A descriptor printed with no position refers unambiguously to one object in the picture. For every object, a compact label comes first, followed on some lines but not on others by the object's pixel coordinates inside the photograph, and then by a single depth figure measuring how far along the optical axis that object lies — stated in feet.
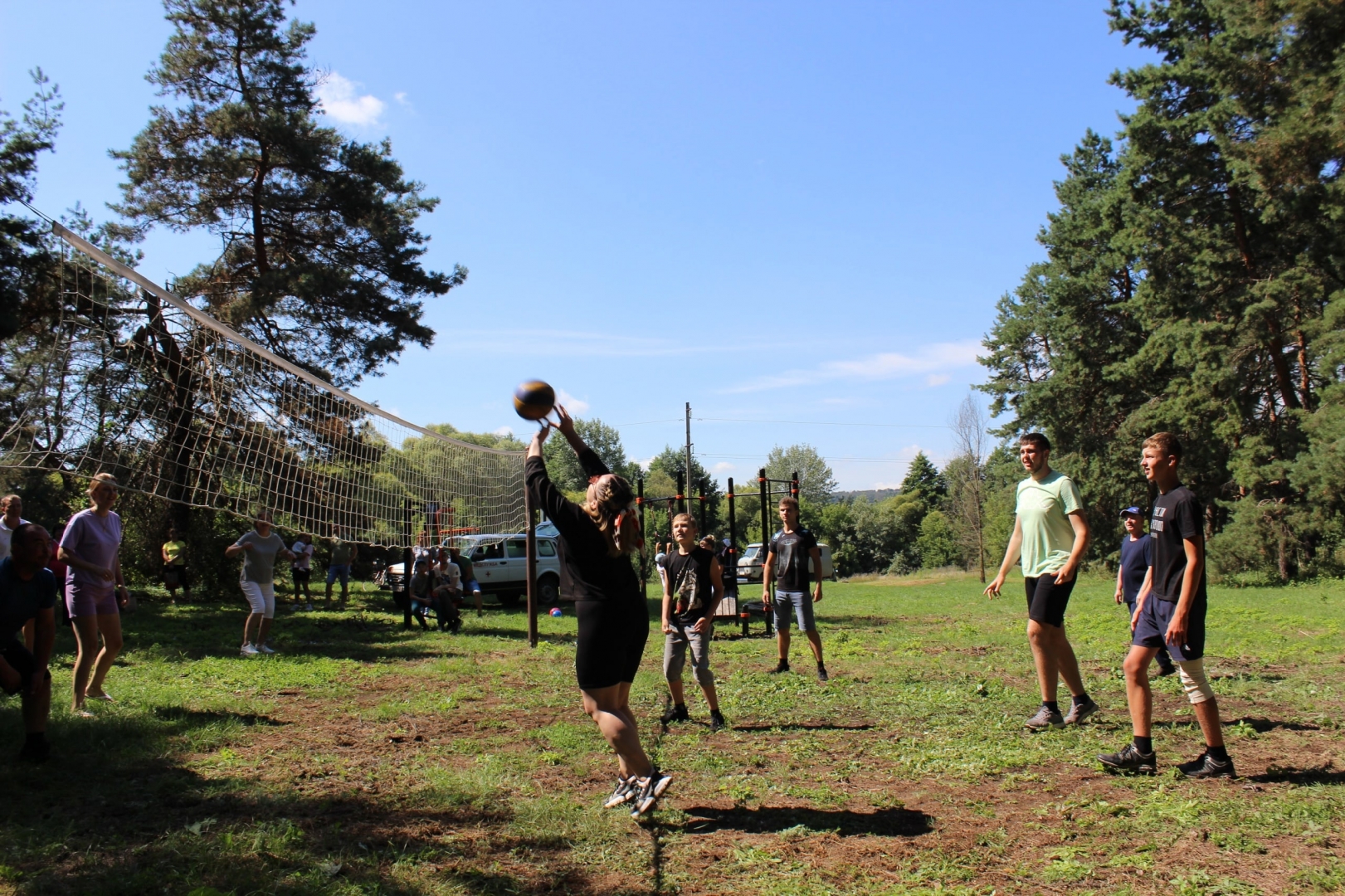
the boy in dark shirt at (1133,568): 24.73
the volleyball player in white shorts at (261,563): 30.09
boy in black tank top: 20.65
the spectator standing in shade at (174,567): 56.80
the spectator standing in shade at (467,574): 54.29
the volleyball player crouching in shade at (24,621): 16.08
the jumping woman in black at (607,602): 13.80
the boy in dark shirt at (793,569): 27.09
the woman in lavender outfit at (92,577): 20.17
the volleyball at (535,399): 15.94
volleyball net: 20.71
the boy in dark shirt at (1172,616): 14.84
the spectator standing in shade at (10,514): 21.52
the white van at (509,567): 67.41
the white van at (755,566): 127.44
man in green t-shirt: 17.92
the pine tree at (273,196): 60.44
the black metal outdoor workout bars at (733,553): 43.01
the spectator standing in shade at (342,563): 60.49
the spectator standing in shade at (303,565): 58.34
